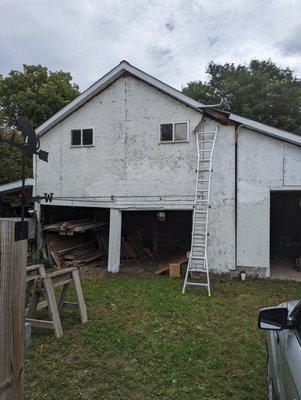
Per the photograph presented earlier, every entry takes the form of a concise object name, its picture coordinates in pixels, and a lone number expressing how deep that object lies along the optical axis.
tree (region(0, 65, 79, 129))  25.94
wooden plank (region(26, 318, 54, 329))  6.44
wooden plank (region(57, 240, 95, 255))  14.58
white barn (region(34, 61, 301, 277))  11.66
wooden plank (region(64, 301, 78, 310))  7.41
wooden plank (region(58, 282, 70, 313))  7.42
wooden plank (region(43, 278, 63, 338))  6.40
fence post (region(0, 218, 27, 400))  2.16
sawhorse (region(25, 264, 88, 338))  6.42
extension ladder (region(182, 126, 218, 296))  11.67
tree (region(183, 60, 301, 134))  30.33
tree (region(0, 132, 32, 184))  21.84
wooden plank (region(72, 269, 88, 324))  7.20
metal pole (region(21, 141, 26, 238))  2.72
